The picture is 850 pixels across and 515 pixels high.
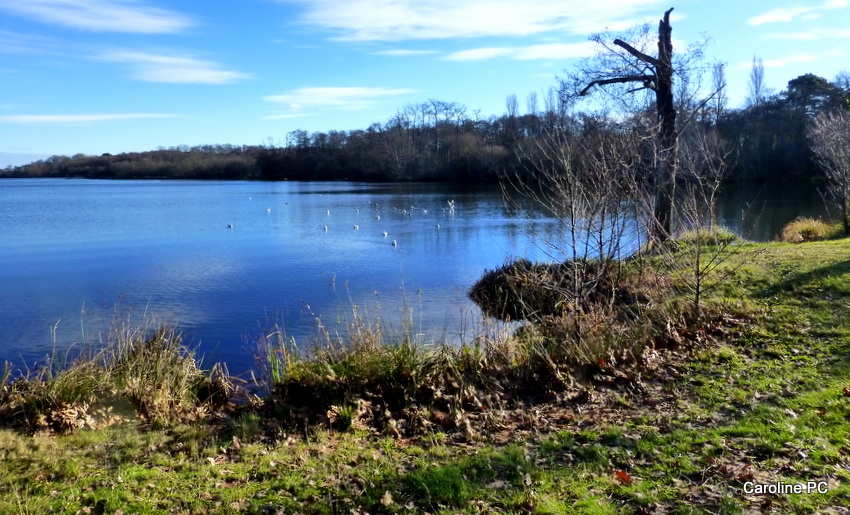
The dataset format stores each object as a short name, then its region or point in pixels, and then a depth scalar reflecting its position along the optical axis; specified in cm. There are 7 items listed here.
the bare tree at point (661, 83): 1453
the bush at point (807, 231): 1817
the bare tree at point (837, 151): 1875
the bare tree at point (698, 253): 823
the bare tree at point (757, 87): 5641
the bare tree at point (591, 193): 799
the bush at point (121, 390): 595
